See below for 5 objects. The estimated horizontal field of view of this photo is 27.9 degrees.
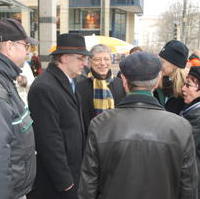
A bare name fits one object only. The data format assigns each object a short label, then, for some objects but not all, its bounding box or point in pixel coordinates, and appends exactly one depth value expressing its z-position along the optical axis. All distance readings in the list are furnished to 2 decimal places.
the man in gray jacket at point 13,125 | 2.53
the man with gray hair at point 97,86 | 4.55
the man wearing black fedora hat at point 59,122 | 3.30
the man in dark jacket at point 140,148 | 2.31
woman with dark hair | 2.90
